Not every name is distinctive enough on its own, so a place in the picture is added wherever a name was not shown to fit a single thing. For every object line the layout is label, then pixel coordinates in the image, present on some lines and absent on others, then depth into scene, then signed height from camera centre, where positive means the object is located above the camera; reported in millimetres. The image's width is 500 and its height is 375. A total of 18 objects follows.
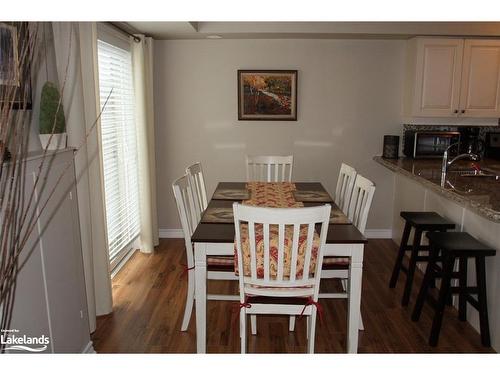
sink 3551 -471
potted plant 2123 +13
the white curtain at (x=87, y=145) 2453 -160
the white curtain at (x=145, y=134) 4074 -152
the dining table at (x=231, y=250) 2221 -695
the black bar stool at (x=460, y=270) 2504 -930
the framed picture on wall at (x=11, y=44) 1833 +334
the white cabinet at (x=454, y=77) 4207 +421
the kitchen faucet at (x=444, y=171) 3160 -432
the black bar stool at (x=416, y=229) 3070 -807
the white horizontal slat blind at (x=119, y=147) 3457 -252
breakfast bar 2568 -535
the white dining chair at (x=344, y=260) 2576 -880
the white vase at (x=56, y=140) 2176 -116
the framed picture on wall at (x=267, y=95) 4504 +255
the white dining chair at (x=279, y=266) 1921 -731
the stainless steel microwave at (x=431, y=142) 4359 -241
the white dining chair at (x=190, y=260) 2588 -891
